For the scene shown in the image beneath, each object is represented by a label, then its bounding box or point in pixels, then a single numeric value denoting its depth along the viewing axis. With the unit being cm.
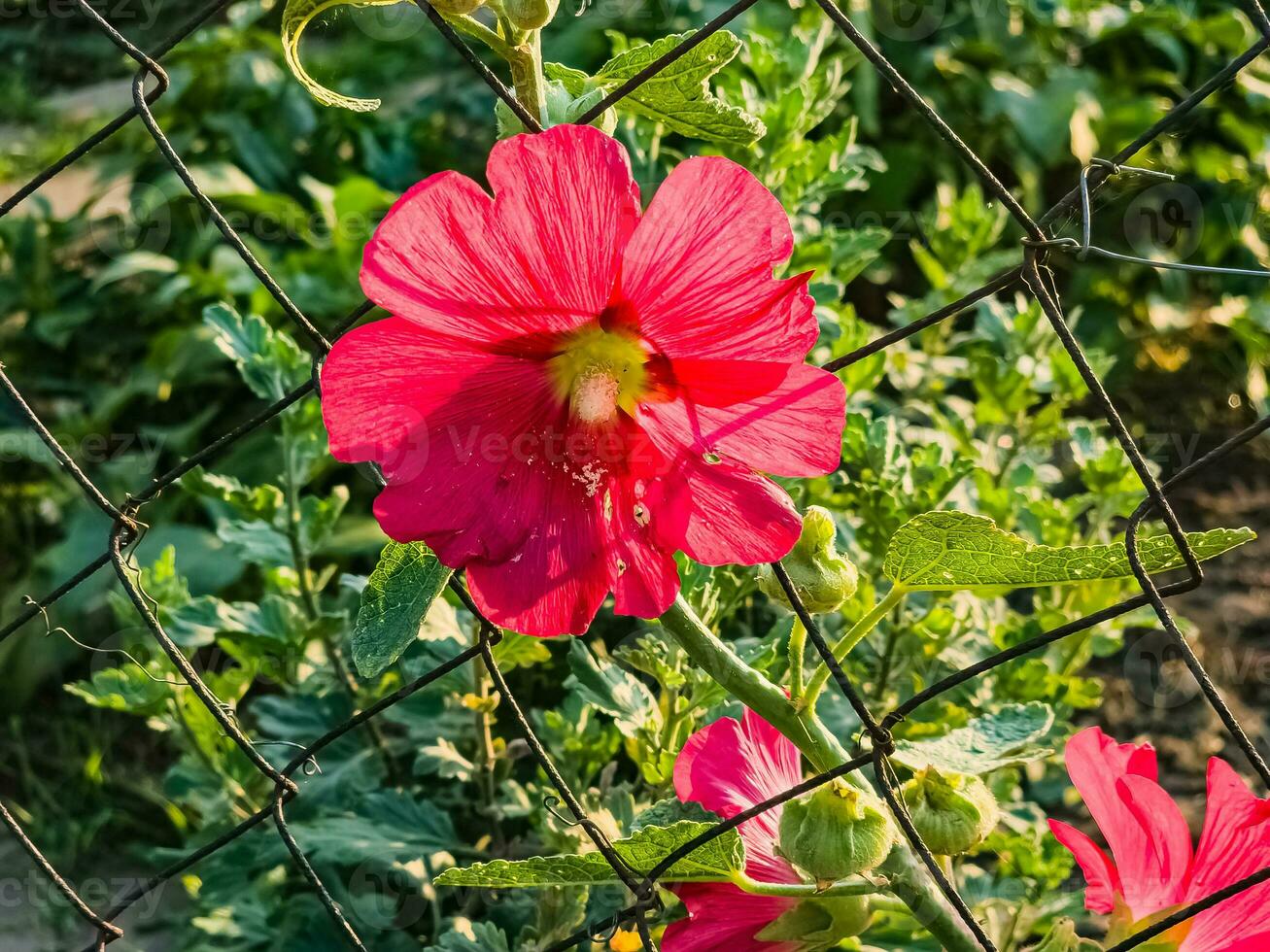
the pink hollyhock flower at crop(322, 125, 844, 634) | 63
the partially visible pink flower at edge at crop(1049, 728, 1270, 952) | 75
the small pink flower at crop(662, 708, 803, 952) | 81
